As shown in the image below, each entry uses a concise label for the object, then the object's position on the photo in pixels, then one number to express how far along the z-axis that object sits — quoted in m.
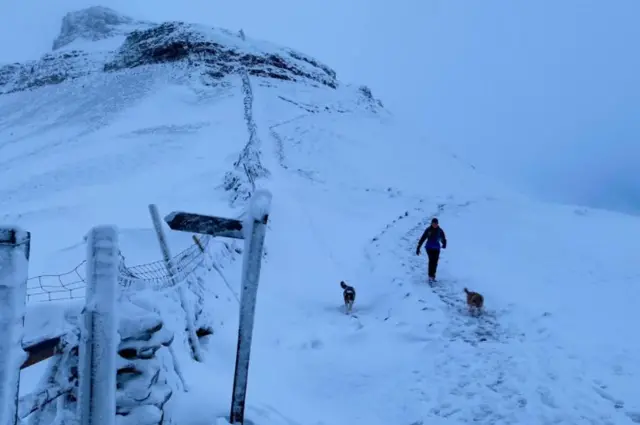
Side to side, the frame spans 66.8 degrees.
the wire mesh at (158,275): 5.35
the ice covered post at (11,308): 2.21
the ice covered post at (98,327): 2.87
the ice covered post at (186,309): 6.14
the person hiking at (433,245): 10.74
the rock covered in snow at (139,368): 3.56
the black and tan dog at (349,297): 9.27
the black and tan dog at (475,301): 8.72
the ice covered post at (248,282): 4.07
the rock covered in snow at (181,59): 49.91
